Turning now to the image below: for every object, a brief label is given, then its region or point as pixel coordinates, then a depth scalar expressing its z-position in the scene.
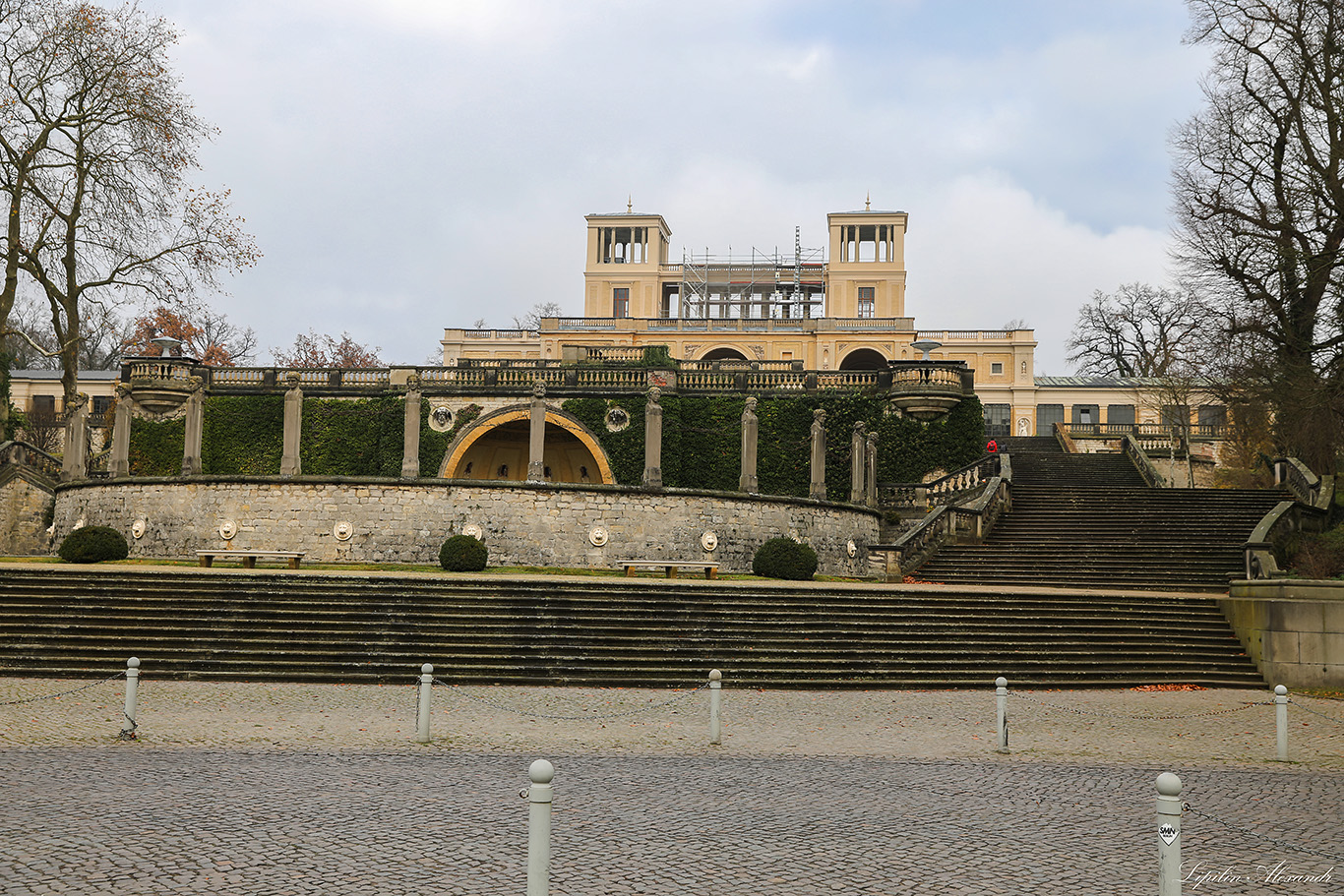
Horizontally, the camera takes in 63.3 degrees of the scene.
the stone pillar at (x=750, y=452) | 28.58
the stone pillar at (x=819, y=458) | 30.66
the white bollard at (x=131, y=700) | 10.94
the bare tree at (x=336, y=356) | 66.25
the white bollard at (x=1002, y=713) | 11.47
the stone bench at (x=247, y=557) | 23.67
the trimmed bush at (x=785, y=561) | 25.34
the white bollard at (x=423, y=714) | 11.12
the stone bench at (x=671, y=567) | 23.22
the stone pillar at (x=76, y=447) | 30.84
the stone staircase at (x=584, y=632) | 16.52
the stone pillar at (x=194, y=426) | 28.22
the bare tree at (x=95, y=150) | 32.03
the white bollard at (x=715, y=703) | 11.59
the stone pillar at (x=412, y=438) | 27.42
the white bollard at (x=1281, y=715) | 11.38
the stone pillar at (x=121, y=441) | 29.64
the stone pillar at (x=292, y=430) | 27.16
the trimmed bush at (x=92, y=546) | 23.47
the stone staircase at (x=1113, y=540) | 25.27
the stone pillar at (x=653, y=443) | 28.27
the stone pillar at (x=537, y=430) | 28.81
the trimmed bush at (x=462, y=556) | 23.38
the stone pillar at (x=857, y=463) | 31.84
